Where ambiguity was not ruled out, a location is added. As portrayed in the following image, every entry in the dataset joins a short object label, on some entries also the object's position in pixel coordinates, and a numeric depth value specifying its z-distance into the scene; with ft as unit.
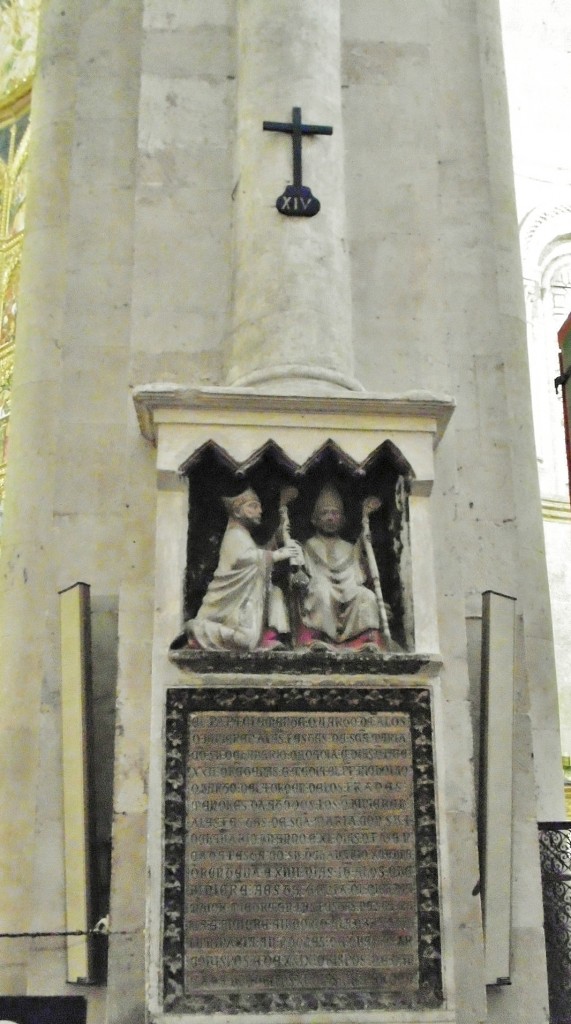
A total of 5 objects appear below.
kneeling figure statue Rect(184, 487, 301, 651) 17.37
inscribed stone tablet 16.11
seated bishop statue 17.78
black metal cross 21.84
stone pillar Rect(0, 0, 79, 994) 21.06
